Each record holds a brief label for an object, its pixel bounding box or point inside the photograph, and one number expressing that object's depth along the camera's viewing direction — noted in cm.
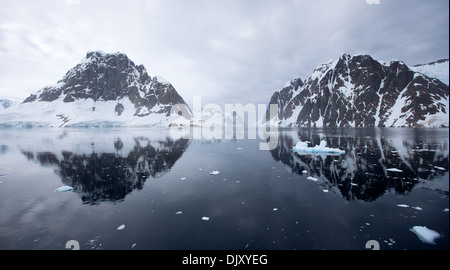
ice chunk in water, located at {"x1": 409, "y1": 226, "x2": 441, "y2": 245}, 953
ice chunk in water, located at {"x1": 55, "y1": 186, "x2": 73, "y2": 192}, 1729
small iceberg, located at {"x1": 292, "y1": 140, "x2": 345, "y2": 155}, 3421
